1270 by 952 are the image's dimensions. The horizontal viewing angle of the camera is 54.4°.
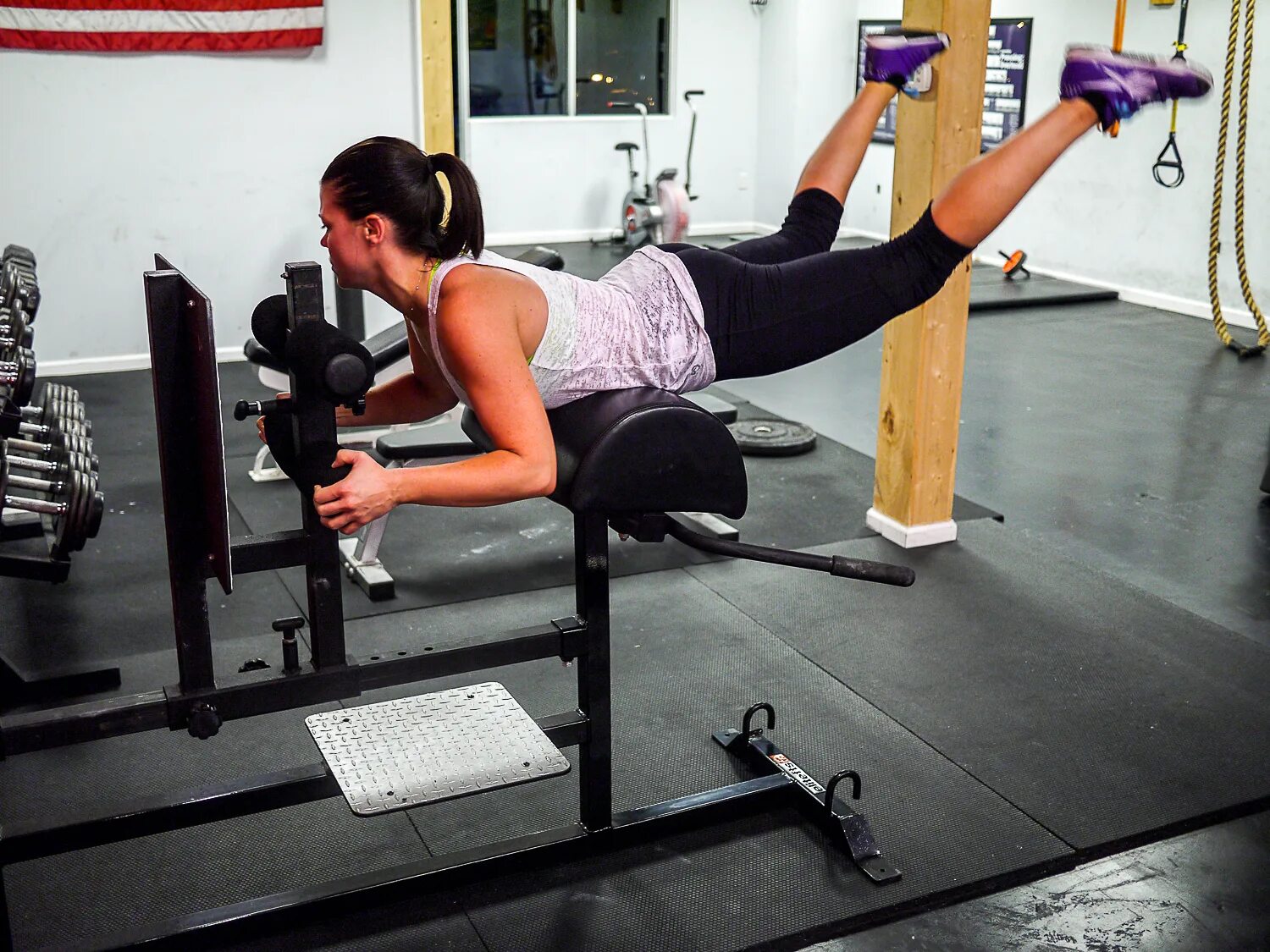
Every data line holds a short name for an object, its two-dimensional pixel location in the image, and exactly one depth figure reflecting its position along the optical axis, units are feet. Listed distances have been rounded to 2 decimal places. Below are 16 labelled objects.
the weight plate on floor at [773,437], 14.80
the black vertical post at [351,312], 16.69
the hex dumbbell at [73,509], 8.04
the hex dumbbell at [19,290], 9.95
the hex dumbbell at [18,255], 11.39
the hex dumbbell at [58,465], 8.31
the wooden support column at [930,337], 10.34
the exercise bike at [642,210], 27.76
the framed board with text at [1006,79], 26.48
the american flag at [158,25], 16.48
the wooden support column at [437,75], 13.05
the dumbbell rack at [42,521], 8.05
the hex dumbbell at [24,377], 8.01
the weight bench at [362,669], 5.12
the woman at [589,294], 5.41
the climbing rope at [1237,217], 17.03
